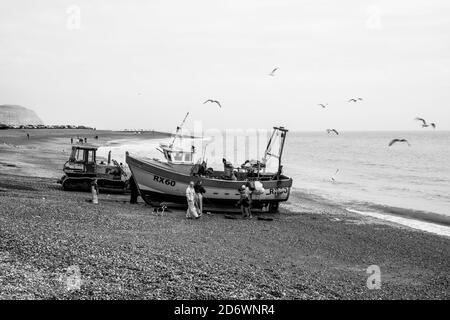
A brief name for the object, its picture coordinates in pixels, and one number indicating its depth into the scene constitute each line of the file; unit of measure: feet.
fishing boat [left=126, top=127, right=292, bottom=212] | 76.23
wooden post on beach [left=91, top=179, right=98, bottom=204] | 69.26
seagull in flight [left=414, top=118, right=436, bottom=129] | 71.54
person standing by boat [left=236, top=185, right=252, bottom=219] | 72.43
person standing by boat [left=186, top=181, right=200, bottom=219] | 65.26
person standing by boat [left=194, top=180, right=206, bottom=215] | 68.58
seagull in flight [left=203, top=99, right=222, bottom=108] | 84.61
